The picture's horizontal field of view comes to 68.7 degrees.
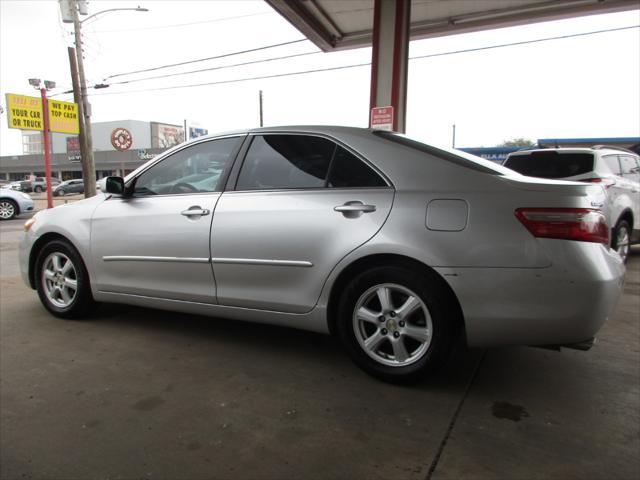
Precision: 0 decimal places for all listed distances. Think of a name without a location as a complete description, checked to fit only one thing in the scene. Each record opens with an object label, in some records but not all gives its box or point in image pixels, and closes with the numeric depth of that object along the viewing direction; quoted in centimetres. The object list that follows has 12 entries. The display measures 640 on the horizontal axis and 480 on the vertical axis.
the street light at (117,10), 1691
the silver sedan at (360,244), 244
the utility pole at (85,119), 1824
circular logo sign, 1998
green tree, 7479
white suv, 609
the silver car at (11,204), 1507
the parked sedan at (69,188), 4197
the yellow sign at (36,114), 2211
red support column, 864
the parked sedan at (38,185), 4800
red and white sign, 862
